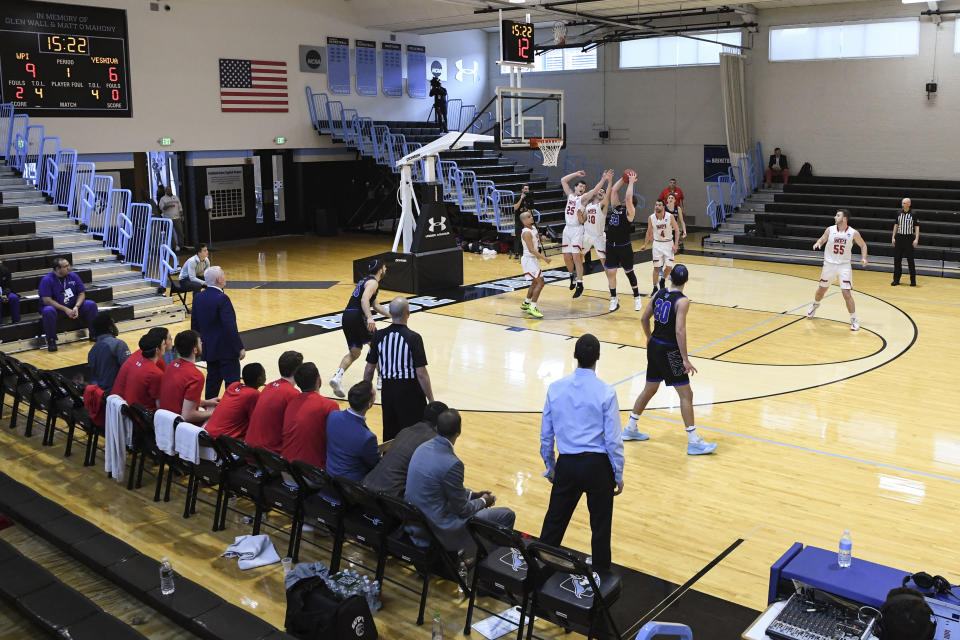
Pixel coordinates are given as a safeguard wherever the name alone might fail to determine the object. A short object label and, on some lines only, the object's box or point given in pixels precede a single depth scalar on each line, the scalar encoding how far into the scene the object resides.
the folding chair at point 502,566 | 4.66
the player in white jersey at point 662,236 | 13.56
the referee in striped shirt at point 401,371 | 6.95
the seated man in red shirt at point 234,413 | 6.60
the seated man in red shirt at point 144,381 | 7.20
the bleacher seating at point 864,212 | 18.30
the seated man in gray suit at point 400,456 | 5.53
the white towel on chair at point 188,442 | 6.29
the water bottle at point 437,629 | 4.73
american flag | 20.42
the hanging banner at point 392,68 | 24.16
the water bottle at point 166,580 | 5.20
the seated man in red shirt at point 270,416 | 6.27
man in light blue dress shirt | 5.18
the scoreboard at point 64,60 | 16.69
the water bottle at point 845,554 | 4.22
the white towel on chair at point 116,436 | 6.98
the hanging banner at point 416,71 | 24.94
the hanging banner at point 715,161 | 23.25
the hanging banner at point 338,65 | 22.66
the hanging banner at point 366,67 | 23.47
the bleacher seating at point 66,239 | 13.25
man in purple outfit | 11.96
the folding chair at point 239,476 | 6.03
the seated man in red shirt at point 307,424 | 6.04
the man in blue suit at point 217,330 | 8.34
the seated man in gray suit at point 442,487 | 5.18
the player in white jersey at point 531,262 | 12.51
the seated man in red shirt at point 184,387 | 6.86
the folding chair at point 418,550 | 5.06
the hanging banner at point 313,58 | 22.00
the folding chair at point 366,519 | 5.30
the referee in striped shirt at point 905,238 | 15.55
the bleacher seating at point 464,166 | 20.89
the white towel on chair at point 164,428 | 6.49
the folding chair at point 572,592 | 4.46
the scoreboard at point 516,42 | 15.38
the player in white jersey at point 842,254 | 12.18
